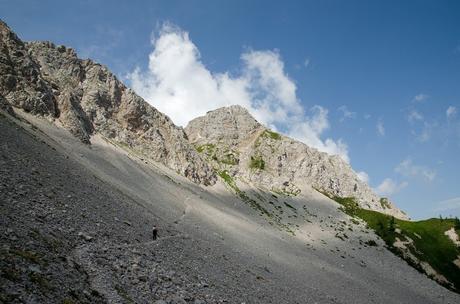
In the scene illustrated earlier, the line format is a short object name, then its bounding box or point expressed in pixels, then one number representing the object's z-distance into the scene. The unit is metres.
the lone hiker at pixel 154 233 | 35.53
